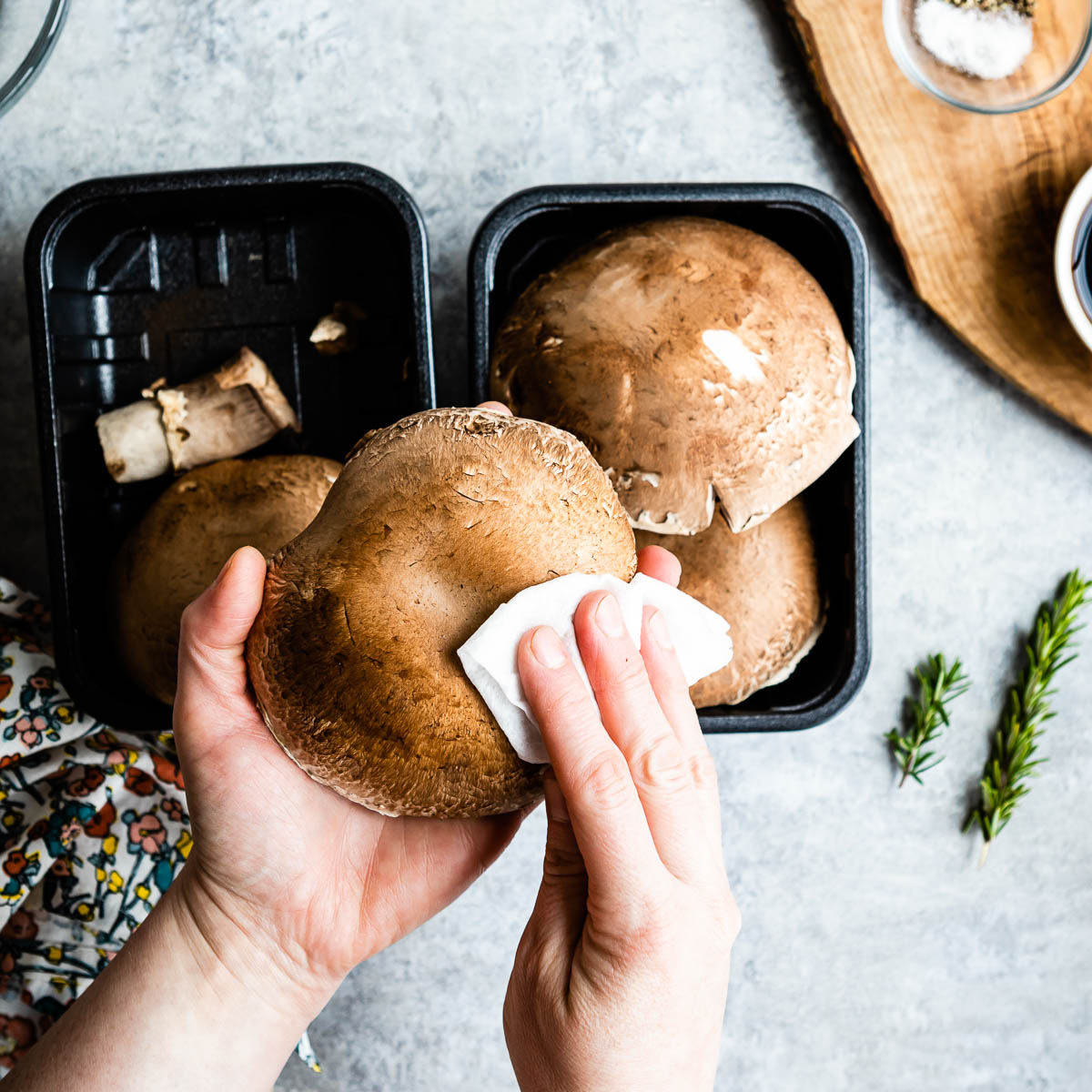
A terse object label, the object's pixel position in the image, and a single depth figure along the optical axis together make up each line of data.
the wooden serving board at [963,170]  0.94
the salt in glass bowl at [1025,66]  0.93
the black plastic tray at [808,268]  0.88
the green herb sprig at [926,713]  0.96
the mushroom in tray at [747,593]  0.89
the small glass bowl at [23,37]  0.93
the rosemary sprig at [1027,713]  0.96
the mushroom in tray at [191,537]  0.87
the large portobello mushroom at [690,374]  0.84
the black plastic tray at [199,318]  0.90
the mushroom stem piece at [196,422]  0.90
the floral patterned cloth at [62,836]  0.91
